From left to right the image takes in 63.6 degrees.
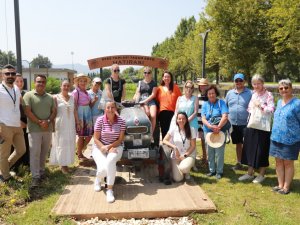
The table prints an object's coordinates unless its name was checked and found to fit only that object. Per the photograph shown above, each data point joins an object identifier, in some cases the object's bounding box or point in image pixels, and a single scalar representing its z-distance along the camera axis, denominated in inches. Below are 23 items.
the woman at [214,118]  187.4
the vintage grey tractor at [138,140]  174.1
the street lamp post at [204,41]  365.3
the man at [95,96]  218.4
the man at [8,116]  166.0
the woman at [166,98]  202.9
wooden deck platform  142.4
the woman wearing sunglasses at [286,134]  159.2
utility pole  233.9
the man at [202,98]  212.5
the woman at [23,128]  189.0
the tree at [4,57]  3076.9
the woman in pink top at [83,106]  209.0
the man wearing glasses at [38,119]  176.3
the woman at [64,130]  187.9
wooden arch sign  255.6
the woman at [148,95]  203.3
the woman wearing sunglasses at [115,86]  206.0
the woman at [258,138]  176.0
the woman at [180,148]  181.4
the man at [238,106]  191.8
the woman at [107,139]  164.2
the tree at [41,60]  3955.2
